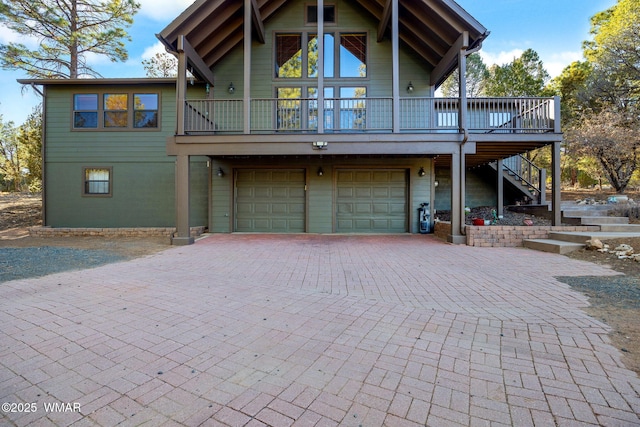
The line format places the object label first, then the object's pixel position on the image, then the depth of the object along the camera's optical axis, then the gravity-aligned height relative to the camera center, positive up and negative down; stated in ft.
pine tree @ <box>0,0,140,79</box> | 42.11 +26.78
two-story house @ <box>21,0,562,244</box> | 32.65 +9.53
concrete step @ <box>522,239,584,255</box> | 21.12 -2.36
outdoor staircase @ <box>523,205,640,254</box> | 21.26 -1.55
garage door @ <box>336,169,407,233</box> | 34.47 +1.33
